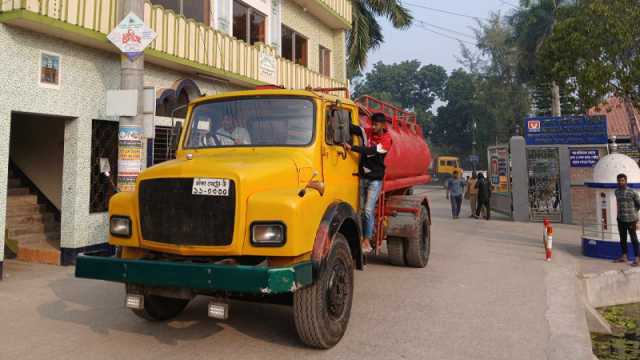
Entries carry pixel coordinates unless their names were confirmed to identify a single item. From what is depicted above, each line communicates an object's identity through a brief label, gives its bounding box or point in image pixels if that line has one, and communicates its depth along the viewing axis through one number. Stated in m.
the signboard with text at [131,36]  6.64
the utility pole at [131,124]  6.56
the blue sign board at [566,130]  15.43
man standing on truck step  5.75
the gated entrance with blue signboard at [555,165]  15.55
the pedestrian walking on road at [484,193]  17.39
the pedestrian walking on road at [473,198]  18.60
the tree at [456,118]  66.75
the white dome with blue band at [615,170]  9.58
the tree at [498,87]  47.94
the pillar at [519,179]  16.33
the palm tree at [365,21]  23.69
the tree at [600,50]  11.39
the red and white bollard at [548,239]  9.47
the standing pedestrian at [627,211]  8.88
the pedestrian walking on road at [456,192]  17.88
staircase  8.94
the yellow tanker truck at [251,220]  3.94
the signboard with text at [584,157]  15.44
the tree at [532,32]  30.25
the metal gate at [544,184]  16.02
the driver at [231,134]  5.09
